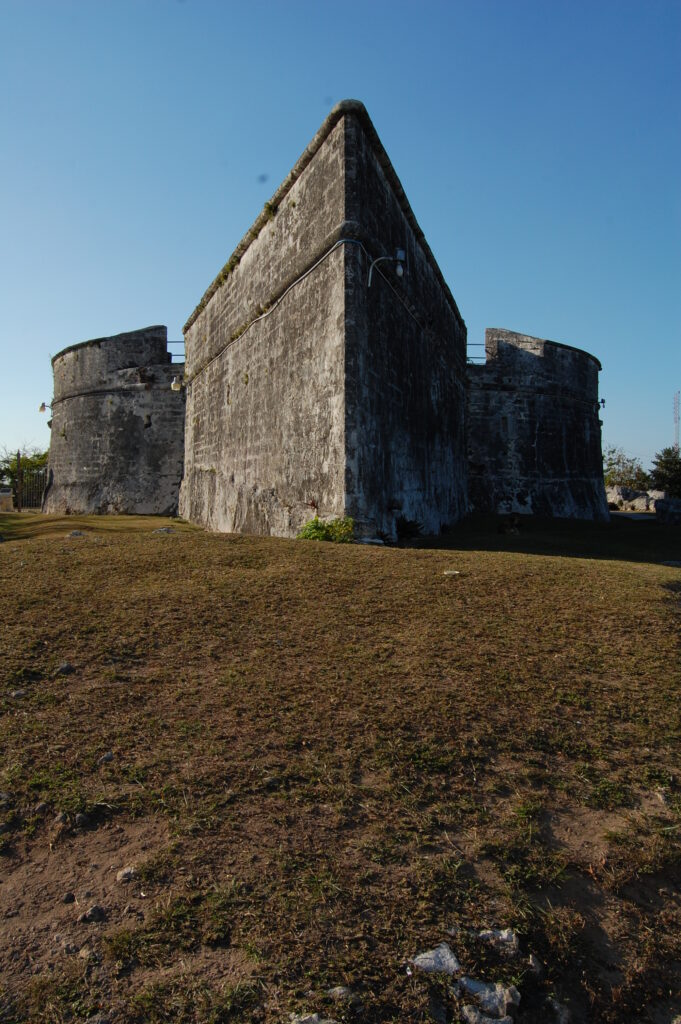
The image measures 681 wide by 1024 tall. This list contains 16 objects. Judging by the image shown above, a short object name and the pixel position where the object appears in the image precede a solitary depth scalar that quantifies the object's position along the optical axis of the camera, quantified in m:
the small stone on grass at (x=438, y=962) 2.02
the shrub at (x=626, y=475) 39.54
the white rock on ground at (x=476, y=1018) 1.89
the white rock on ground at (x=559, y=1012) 1.93
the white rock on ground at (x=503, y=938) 2.13
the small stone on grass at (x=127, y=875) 2.35
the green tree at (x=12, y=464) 37.92
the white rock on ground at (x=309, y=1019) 1.83
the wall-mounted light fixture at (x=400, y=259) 8.90
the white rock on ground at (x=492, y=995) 1.94
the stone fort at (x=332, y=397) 7.95
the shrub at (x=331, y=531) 7.40
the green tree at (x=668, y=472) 33.91
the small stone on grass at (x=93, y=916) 2.18
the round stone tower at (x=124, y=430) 17.09
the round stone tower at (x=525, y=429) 17.72
